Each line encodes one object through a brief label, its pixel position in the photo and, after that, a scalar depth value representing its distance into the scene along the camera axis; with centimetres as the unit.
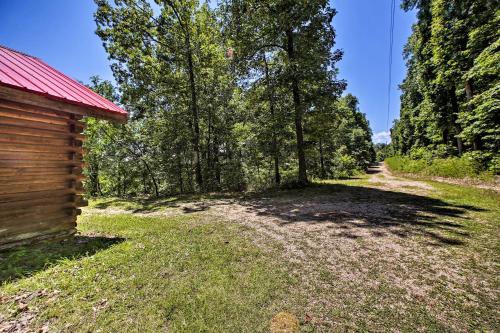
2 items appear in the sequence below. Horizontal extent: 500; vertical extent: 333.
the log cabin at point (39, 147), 503
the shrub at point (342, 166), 2739
